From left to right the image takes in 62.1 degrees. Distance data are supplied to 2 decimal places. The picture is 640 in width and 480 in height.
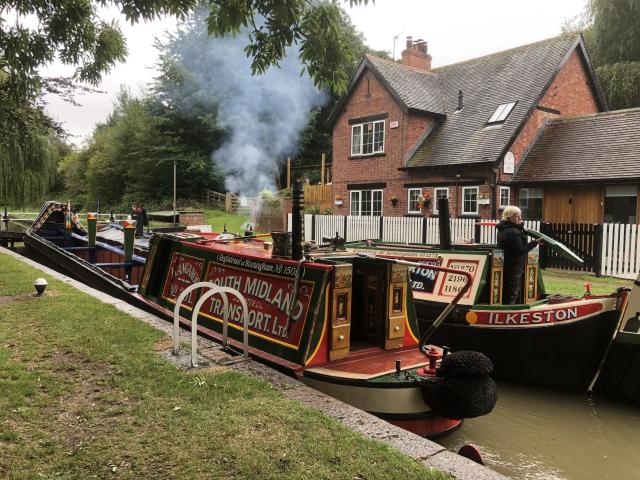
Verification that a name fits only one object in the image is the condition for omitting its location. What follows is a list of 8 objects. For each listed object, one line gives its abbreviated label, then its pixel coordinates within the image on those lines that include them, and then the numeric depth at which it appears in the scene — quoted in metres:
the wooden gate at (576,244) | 13.13
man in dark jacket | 6.81
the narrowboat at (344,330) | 4.50
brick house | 17.03
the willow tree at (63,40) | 3.90
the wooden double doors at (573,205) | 16.48
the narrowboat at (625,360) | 5.57
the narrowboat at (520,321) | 5.91
